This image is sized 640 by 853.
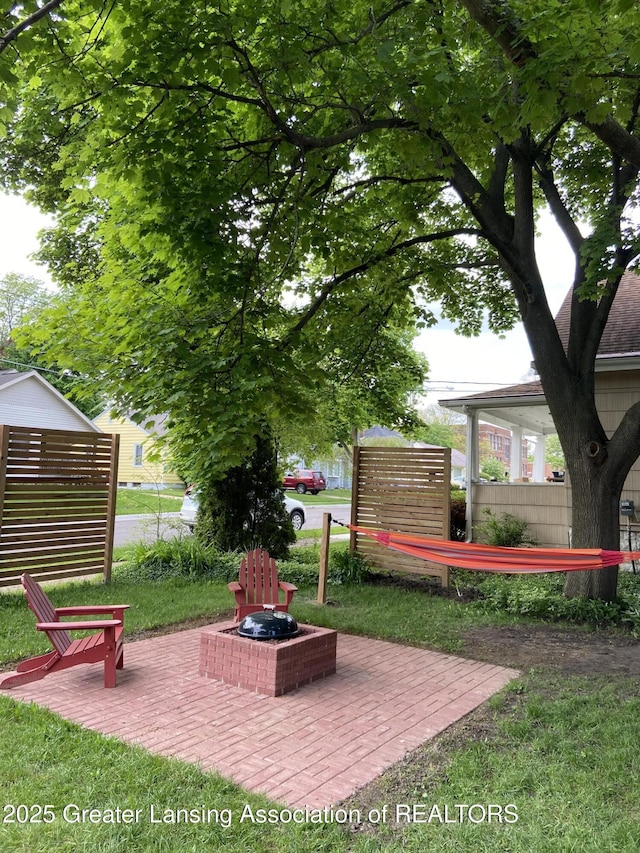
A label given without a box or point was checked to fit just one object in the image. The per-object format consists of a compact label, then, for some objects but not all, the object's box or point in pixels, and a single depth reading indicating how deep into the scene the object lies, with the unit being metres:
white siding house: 27.06
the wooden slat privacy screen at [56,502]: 7.90
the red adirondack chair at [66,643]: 4.56
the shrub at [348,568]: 9.66
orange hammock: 5.36
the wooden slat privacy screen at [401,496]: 9.29
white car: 15.76
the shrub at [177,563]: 9.79
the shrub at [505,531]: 11.42
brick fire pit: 4.76
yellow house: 35.81
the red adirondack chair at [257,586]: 6.06
